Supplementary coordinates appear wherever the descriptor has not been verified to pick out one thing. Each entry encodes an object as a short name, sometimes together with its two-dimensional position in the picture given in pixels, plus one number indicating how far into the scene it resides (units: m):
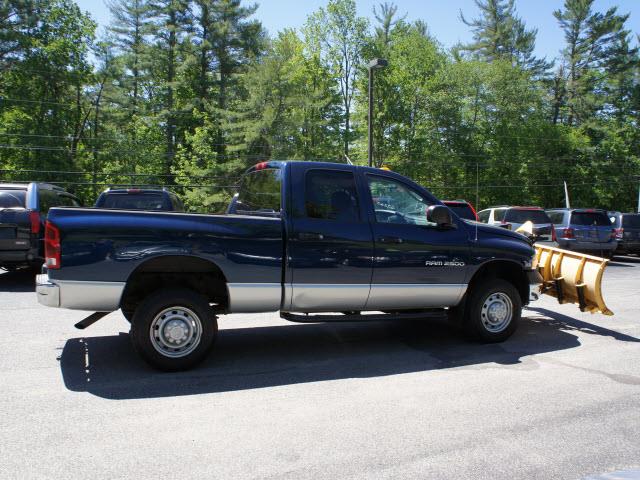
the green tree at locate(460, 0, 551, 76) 49.27
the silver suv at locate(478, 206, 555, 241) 15.55
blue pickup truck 4.70
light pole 18.73
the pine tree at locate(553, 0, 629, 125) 47.34
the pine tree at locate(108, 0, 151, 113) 42.16
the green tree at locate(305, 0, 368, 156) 43.19
